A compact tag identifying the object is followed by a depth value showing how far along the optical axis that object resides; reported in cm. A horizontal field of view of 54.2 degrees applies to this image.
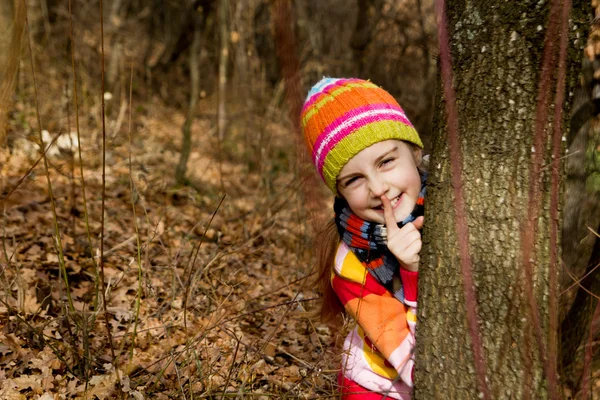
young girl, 216
